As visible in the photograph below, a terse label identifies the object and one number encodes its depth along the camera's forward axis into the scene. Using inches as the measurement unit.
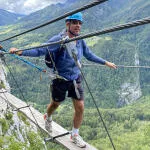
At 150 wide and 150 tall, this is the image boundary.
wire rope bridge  92.5
